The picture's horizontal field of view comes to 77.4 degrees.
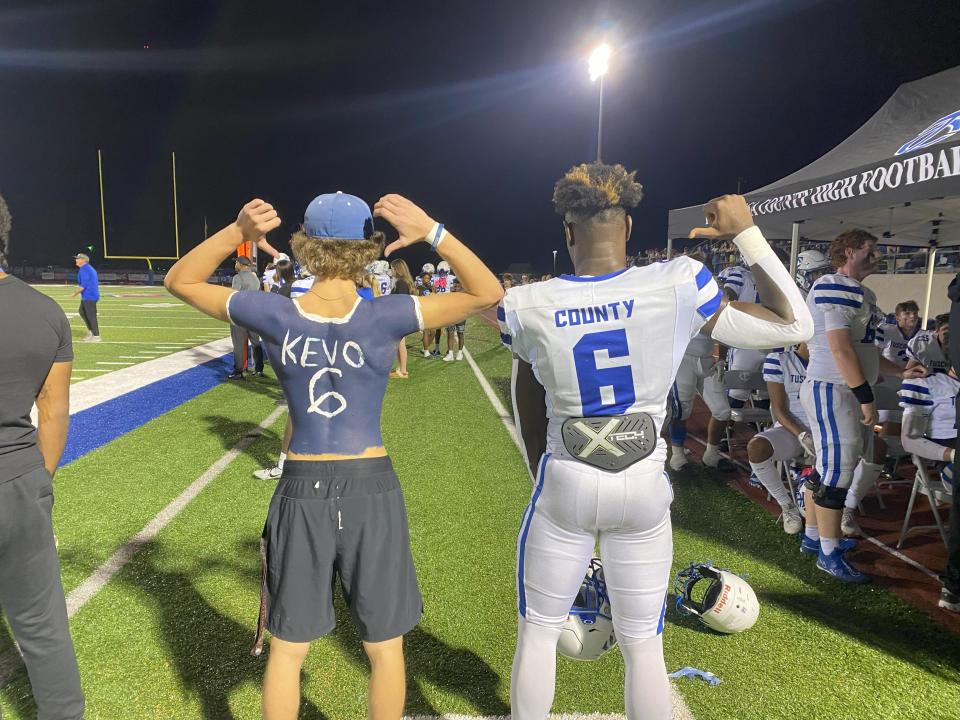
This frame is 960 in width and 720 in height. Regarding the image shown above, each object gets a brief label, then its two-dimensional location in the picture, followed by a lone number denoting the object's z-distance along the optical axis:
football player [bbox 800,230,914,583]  3.93
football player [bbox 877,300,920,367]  6.79
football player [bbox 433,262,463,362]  19.62
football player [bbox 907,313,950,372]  5.56
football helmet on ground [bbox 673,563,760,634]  2.92
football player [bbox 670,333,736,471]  6.39
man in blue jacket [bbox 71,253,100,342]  14.69
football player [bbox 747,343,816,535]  4.81
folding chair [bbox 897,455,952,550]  4.24
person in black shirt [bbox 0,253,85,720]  2.01
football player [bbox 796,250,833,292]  5.49
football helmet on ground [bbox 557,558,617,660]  2.46
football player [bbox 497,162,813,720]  2.00
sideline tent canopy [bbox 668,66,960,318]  5.20
